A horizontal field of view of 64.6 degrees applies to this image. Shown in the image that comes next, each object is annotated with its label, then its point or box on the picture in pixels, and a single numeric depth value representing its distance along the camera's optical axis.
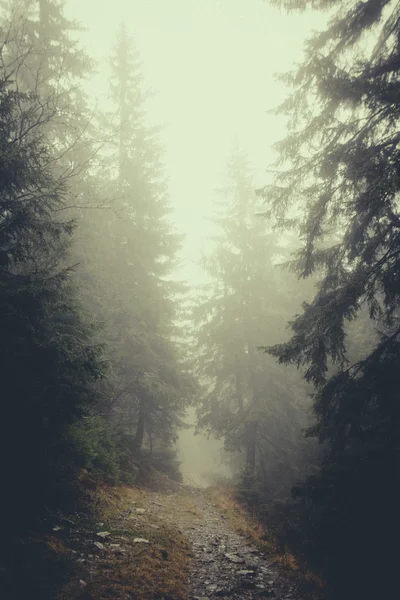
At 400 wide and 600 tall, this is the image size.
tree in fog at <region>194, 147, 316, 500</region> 18.40
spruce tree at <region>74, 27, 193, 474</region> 16.50
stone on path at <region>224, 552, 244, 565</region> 7.38
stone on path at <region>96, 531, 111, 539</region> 6.56
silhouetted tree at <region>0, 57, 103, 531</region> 4.86
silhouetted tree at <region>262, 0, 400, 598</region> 5.54
